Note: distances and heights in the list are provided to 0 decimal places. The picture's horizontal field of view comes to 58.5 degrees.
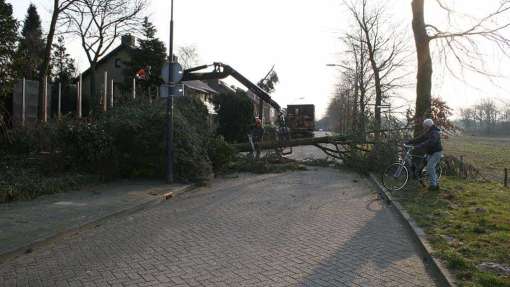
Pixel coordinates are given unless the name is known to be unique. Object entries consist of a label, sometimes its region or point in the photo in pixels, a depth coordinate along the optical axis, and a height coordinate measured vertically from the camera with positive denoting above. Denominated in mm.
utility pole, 12008 +189
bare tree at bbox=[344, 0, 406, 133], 30378 +5361
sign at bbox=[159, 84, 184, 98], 11945 +1183
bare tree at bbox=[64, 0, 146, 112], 26923 +7346
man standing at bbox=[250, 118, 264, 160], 18375 +51
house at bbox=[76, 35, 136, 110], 39969 +6260
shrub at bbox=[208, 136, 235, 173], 14742 -561
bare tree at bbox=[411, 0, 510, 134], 15820 +3028
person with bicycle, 11422 -241
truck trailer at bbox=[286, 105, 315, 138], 38781 +1444
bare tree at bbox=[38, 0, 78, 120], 17328 +3929
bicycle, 11945 -923
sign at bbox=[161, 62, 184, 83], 12008 +1665
